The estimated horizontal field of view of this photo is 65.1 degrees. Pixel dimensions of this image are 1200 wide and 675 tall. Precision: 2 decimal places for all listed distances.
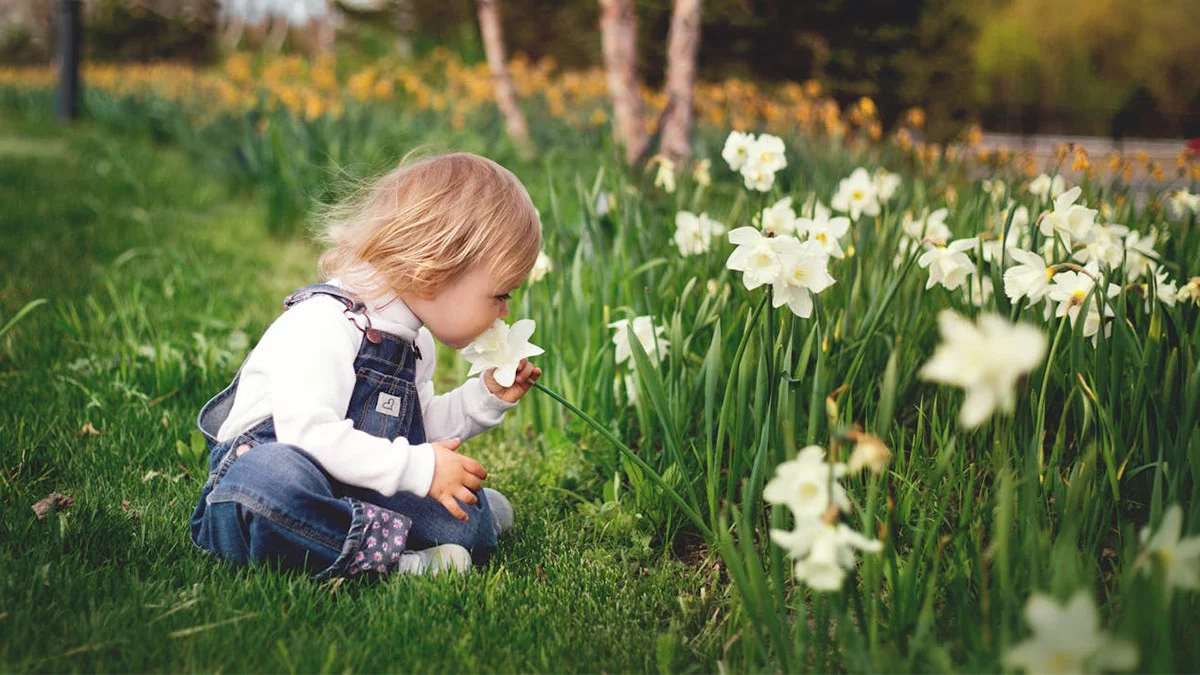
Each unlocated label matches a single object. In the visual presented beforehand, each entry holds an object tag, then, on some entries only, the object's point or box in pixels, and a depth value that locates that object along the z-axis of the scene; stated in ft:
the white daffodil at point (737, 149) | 7.56
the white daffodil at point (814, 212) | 7.24
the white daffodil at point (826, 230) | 6.67
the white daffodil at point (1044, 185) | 8.81
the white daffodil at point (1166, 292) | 6.02
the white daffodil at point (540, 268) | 7.98
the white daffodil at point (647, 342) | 6.73
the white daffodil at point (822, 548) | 3.54
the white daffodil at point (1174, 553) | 3.20
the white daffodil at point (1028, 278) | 5.42
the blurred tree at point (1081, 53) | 69.36
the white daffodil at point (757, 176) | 7.59
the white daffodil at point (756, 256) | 5.13
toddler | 5.32
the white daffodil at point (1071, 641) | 2.83
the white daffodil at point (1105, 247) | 6.52
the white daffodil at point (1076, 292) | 5.49
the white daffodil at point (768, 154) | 7.51
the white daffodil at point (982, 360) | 2.78
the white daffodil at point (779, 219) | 7.10
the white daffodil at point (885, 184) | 9.66
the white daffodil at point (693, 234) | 7.89
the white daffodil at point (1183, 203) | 8.39
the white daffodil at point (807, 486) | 3.62
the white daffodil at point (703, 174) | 9.16
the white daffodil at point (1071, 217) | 6.31
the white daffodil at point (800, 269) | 5.11
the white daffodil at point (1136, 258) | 6.65
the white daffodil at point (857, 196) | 8.86
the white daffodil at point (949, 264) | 6.01
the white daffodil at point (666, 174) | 9.28
